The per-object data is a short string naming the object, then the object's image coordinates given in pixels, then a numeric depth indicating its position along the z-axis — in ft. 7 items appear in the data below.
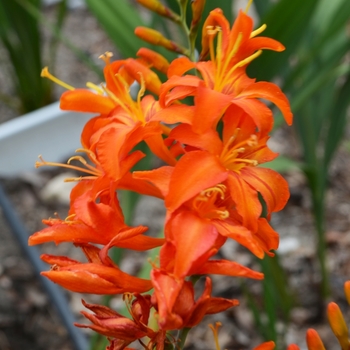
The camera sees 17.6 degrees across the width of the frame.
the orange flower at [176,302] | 1.26
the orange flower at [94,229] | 1.34
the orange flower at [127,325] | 1.33
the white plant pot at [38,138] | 4.89
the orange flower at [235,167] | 1.31
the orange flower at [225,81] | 1.34
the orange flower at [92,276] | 1.31
